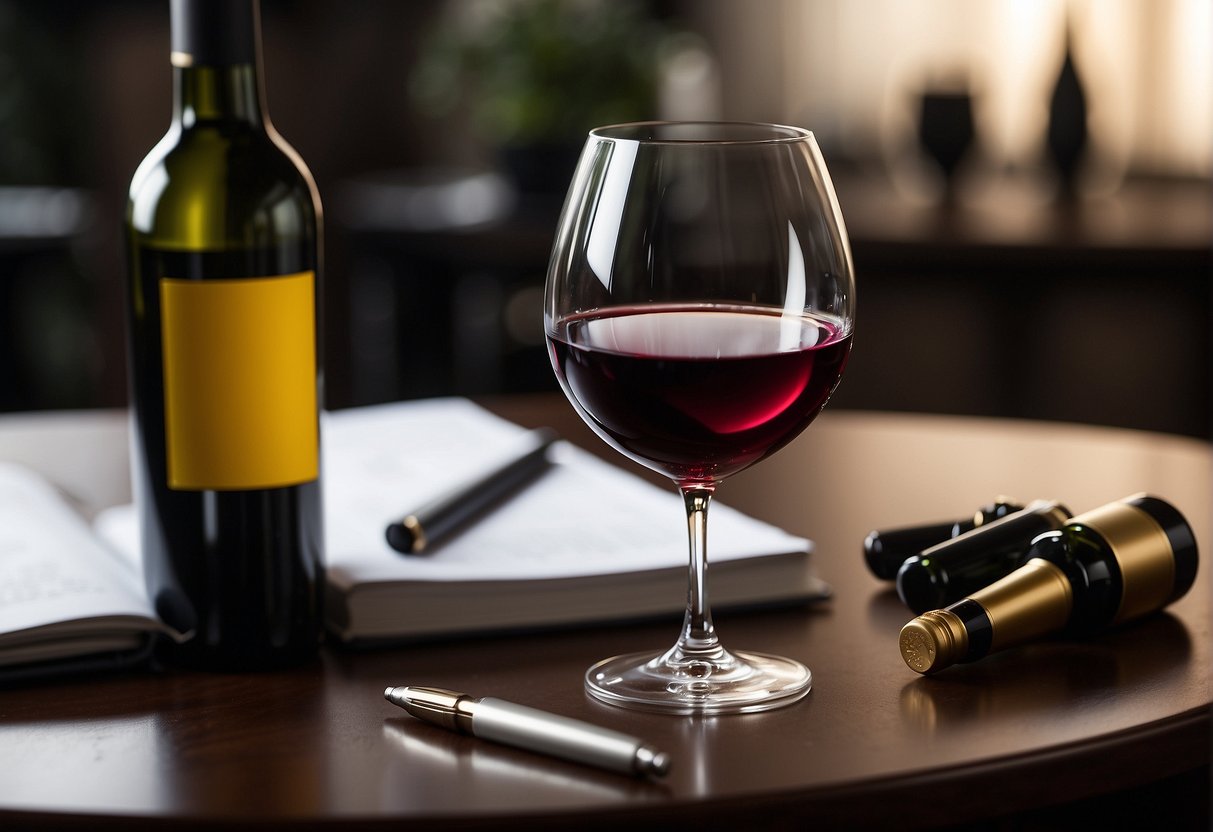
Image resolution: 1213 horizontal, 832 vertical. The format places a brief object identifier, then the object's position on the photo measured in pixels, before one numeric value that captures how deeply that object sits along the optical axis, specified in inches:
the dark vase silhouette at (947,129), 123.5
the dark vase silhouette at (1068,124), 121.3
